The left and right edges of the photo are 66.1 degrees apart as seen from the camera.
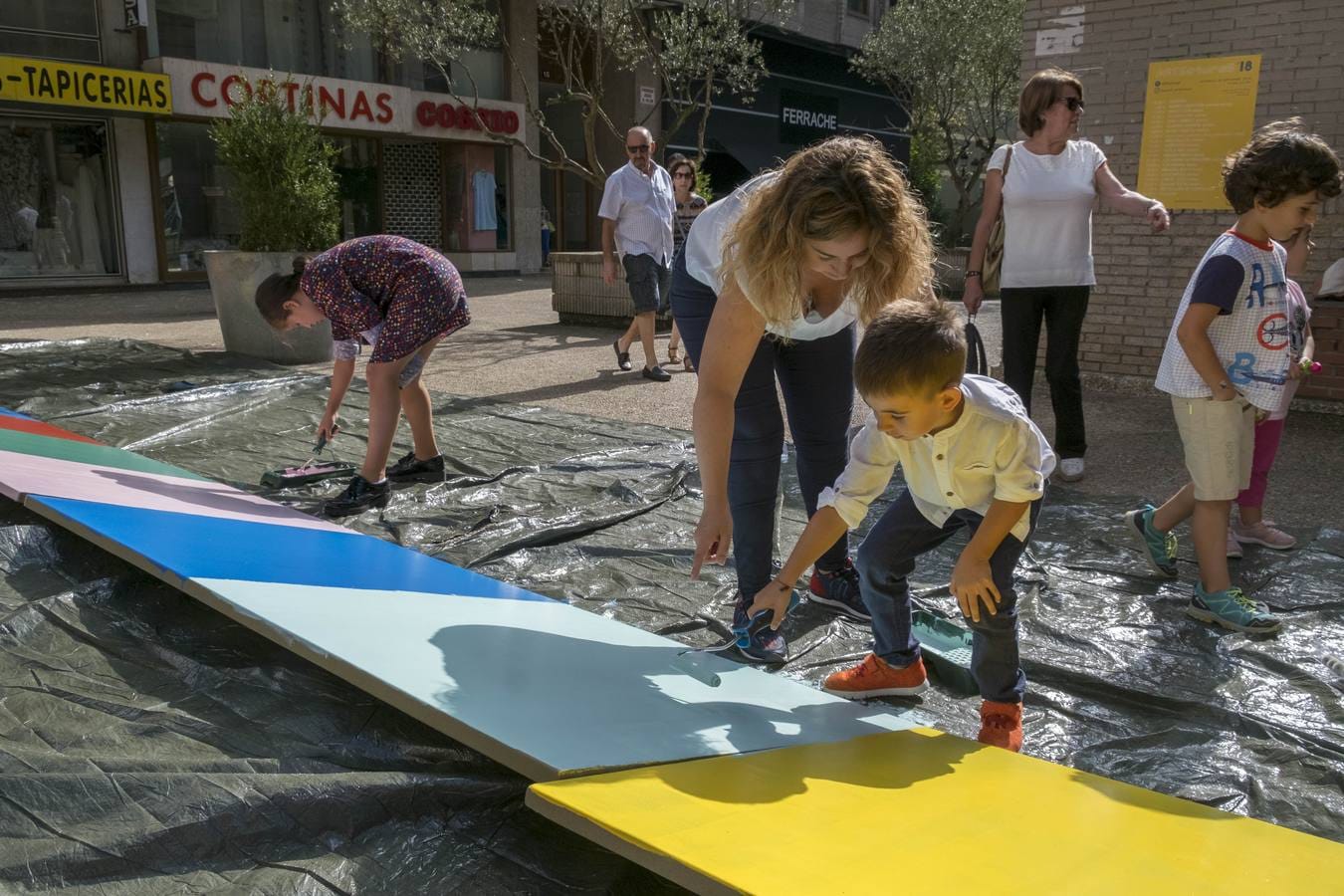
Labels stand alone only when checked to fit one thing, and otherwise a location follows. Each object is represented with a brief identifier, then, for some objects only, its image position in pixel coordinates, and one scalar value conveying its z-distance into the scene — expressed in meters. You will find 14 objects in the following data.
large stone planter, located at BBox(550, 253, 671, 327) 10.13
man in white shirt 7.46
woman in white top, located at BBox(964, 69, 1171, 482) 4.48
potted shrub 7.67
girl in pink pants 3.52
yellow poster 6.23
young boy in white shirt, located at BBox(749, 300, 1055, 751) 1.97
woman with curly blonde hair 2.11
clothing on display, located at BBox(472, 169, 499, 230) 19.78
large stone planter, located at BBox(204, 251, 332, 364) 7.66
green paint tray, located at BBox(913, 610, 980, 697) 2.74
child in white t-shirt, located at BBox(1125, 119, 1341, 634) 2.93
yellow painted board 1.52
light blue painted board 1.92
